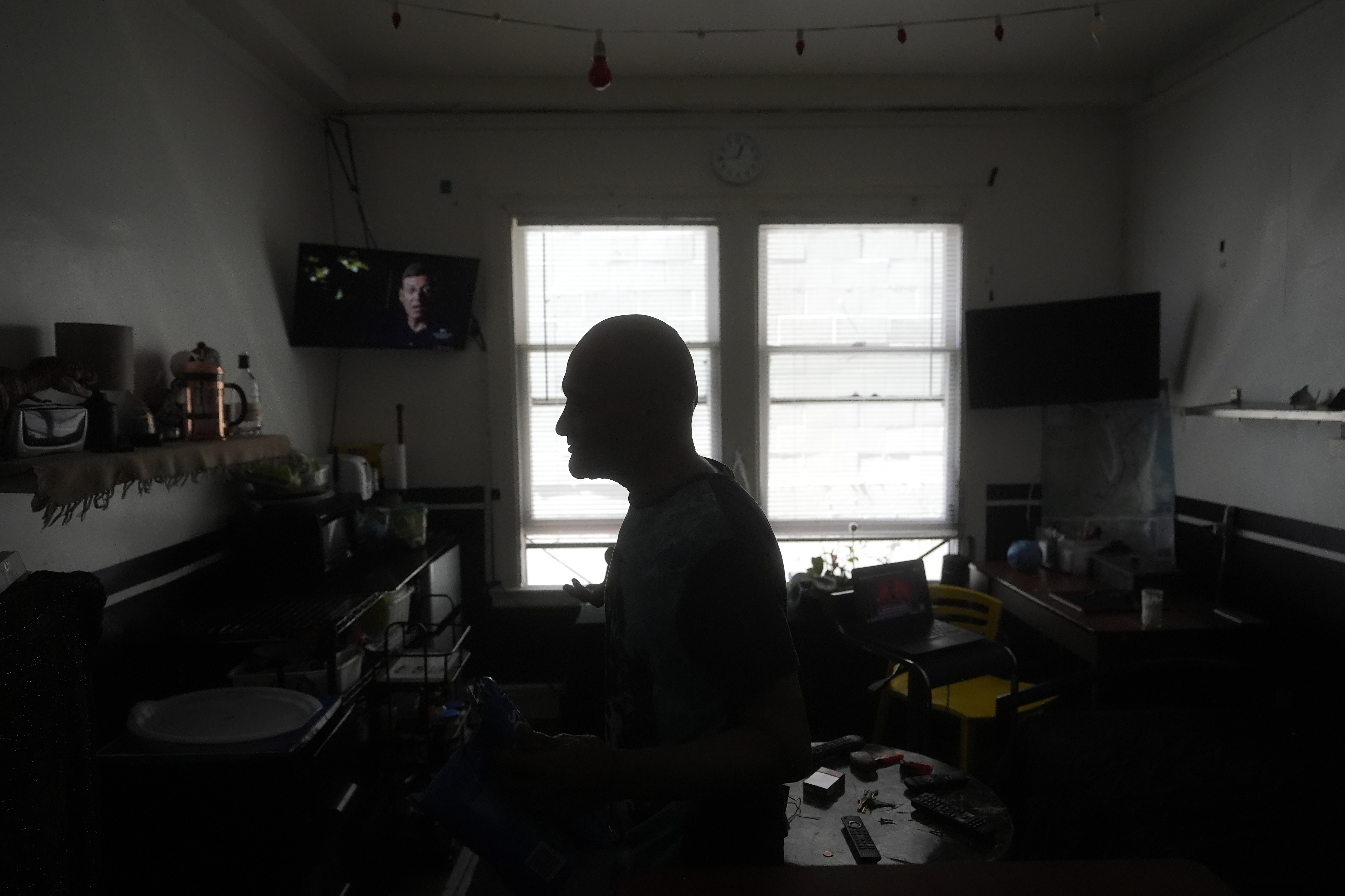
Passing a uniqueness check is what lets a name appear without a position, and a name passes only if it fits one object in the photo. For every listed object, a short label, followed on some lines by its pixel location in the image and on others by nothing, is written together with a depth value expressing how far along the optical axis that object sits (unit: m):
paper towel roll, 3.73
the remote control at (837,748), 2.15
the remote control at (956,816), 1.75
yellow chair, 3.04
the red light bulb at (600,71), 2.80
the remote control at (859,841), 1.67
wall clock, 3.77
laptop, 3.01
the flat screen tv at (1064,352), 3.47
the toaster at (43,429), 1.65
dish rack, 2.82
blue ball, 3.69
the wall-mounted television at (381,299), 3.45
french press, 2.31
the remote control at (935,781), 1.98
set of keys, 1.91
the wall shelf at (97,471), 1.58
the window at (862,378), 3.85
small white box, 1.94
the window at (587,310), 3.83
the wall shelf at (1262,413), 2.59
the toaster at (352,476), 3.32
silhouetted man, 1.07
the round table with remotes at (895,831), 1.70
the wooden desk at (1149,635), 2.85
